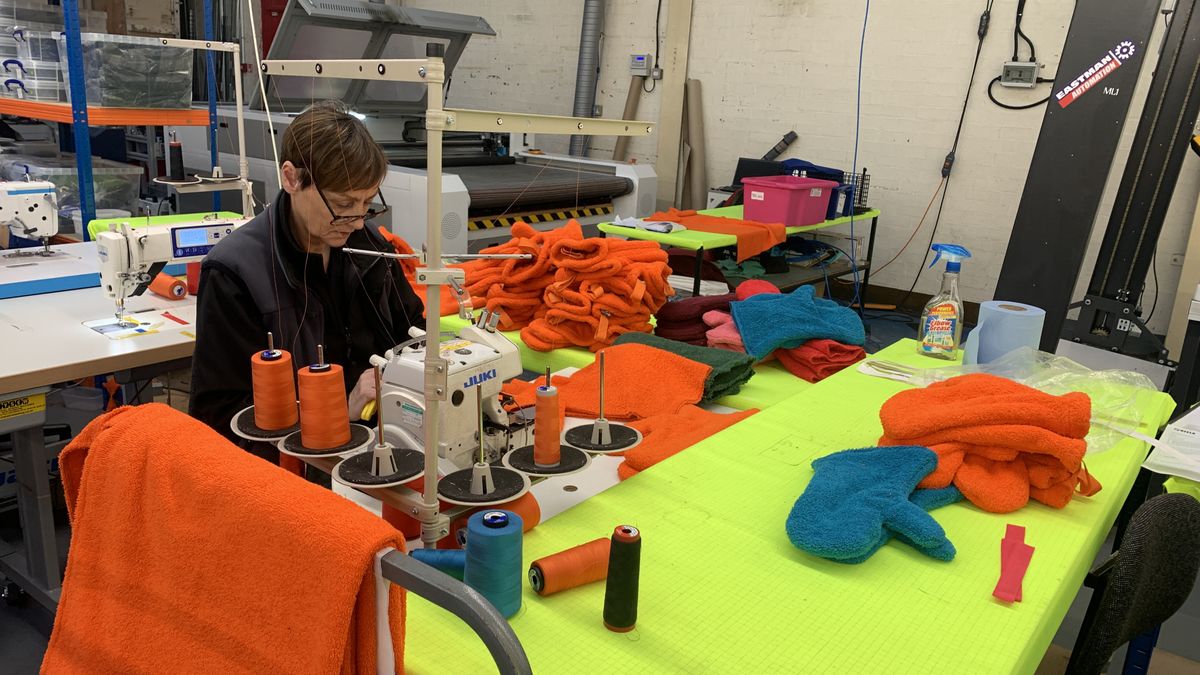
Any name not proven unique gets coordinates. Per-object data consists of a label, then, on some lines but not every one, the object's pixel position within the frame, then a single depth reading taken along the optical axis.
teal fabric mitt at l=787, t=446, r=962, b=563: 1.14
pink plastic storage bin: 4.14
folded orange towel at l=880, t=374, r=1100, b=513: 1.30
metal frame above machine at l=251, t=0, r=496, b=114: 4.43
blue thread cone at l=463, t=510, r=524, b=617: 0.92
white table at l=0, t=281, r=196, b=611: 1.92
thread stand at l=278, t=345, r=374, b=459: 1.11
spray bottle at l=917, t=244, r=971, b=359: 2.13
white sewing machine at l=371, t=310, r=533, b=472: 1.17
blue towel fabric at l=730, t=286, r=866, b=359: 2.08
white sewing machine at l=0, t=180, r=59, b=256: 2.46
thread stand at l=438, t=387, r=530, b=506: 1.06
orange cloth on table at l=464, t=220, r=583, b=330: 2.28
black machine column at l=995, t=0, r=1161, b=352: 2.73
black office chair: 1.16
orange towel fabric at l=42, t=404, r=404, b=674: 0.78
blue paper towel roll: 1.94
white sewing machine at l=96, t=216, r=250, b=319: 2.14
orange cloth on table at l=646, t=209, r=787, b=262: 3.84
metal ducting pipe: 6.48
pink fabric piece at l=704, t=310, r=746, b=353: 2.16
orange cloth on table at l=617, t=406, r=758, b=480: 1.46
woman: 1.54
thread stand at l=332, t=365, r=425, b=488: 1.05
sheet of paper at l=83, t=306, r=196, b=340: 2.20
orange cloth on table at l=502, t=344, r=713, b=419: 1.76
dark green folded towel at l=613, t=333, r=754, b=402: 1.88
